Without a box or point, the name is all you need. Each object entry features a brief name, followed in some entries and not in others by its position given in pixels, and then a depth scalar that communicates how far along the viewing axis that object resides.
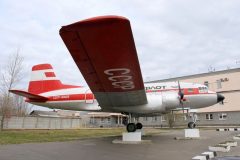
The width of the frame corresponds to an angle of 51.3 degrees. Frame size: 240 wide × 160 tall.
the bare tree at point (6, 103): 28.64
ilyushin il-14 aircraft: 8.51
